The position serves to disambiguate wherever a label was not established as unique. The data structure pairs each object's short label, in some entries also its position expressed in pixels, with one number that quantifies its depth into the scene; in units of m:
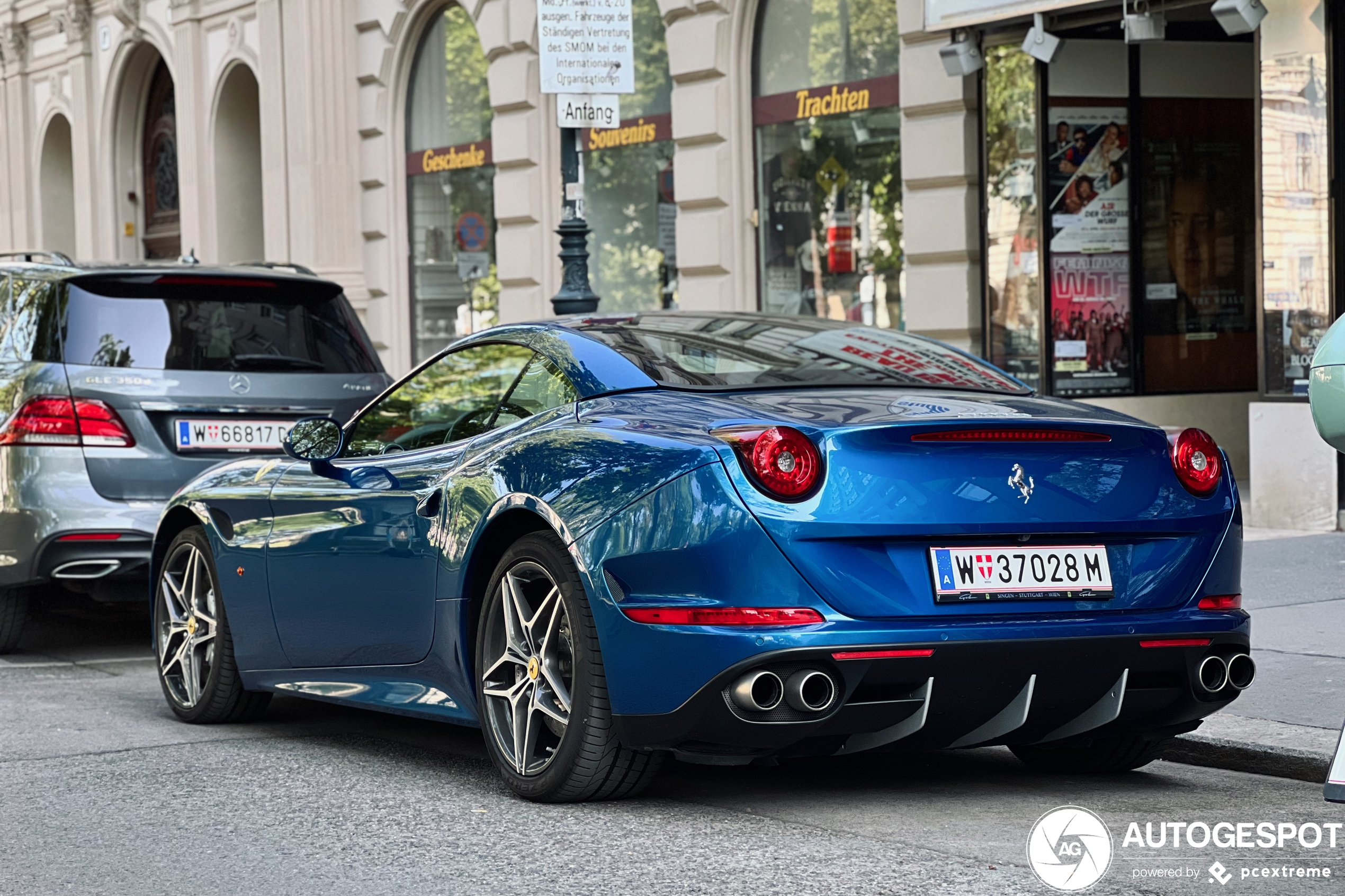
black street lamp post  11.35
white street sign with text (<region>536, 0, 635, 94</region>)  10.59
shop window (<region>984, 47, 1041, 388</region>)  13.91
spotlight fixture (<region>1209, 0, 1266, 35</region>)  11.67
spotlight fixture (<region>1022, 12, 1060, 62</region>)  13.19
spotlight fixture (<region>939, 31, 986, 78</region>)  13.84
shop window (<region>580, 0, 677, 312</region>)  17.53
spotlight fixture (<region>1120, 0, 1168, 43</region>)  12.48
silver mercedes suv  8.38
